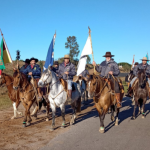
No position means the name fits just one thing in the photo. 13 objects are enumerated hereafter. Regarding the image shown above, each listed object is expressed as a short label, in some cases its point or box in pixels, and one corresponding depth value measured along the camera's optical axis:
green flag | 8.62
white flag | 8.25
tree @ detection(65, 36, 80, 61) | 49.31
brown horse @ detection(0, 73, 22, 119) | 9.56
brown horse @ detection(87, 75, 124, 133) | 6.86
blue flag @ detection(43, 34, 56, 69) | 7.95
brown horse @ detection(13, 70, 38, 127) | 7.95
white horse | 7.14
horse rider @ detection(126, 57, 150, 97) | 10.38
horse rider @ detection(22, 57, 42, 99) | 9.20
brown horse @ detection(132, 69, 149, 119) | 9.16
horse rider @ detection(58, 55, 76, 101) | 8.51
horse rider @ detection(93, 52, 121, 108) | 8.01
